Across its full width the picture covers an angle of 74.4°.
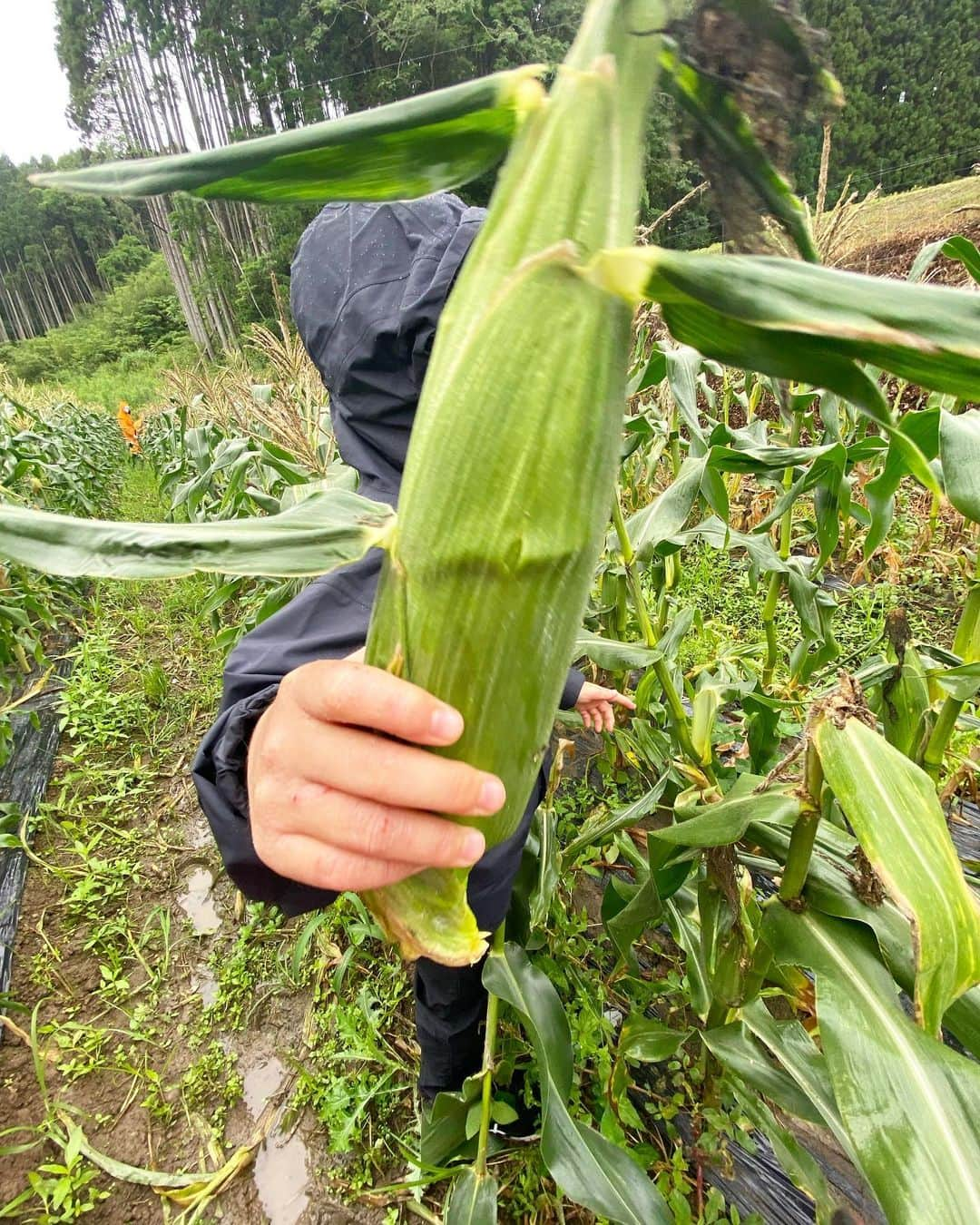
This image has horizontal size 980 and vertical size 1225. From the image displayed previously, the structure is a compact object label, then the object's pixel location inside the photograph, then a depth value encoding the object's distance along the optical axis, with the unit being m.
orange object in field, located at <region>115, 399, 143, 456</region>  10.10
